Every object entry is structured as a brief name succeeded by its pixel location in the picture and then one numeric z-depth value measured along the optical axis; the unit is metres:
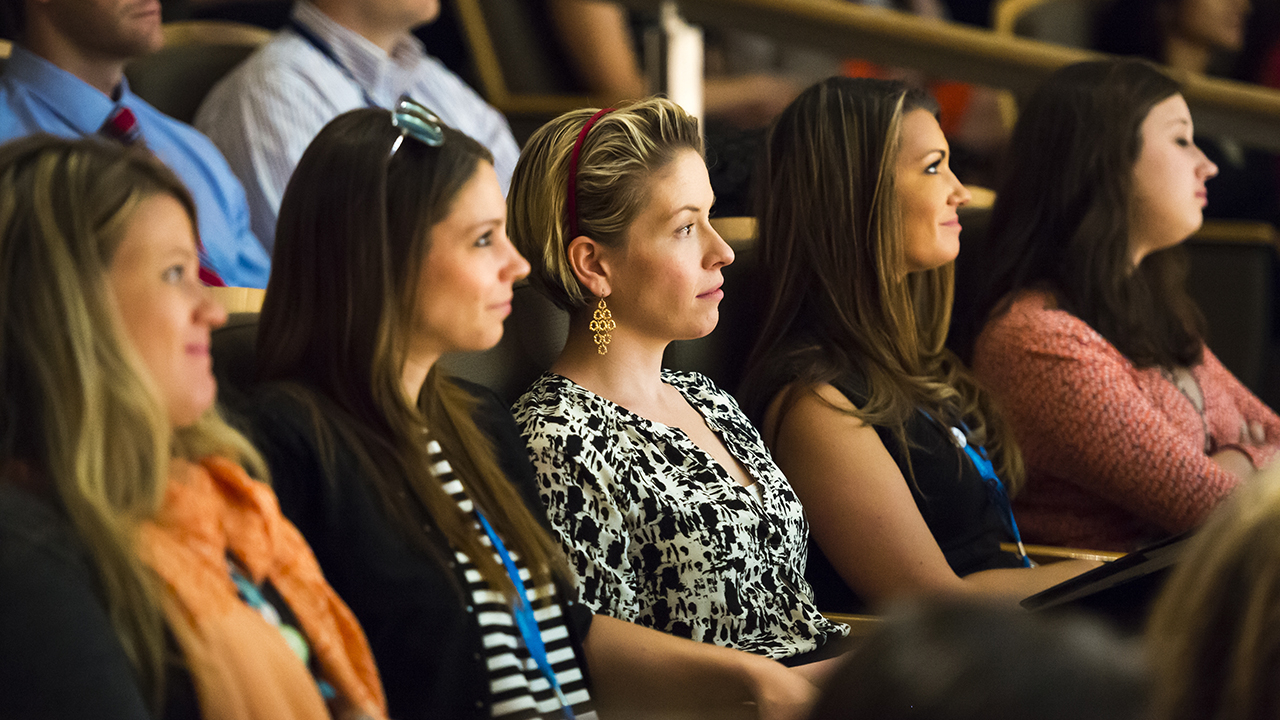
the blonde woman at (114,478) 5.24
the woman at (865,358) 5.99
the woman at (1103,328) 6.24
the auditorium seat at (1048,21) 9.23
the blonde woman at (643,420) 5.78
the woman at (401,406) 5.50
